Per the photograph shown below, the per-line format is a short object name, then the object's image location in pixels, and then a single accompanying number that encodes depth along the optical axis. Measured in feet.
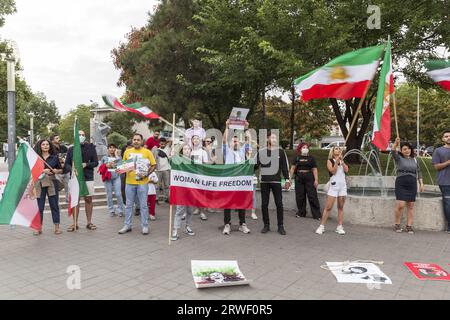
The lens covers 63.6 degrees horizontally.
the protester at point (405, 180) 24.70
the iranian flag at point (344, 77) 24.00
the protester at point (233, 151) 28.43
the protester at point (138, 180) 24.16
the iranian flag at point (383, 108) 22.54
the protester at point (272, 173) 24.66
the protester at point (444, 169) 25.05
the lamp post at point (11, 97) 29.89
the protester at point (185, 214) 23.23
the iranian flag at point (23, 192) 22.20
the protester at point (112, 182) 29.17
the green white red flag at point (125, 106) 28.78
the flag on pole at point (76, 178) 24.75
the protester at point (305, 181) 29.40
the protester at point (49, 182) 24.04
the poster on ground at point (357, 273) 15.92
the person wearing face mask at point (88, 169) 25.58
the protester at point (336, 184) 24.47
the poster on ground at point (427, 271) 16.38
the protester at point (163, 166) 32.78
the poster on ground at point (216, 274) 15.06
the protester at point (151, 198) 28.99
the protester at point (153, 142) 33.55
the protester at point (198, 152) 27.09
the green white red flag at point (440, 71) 24.52
